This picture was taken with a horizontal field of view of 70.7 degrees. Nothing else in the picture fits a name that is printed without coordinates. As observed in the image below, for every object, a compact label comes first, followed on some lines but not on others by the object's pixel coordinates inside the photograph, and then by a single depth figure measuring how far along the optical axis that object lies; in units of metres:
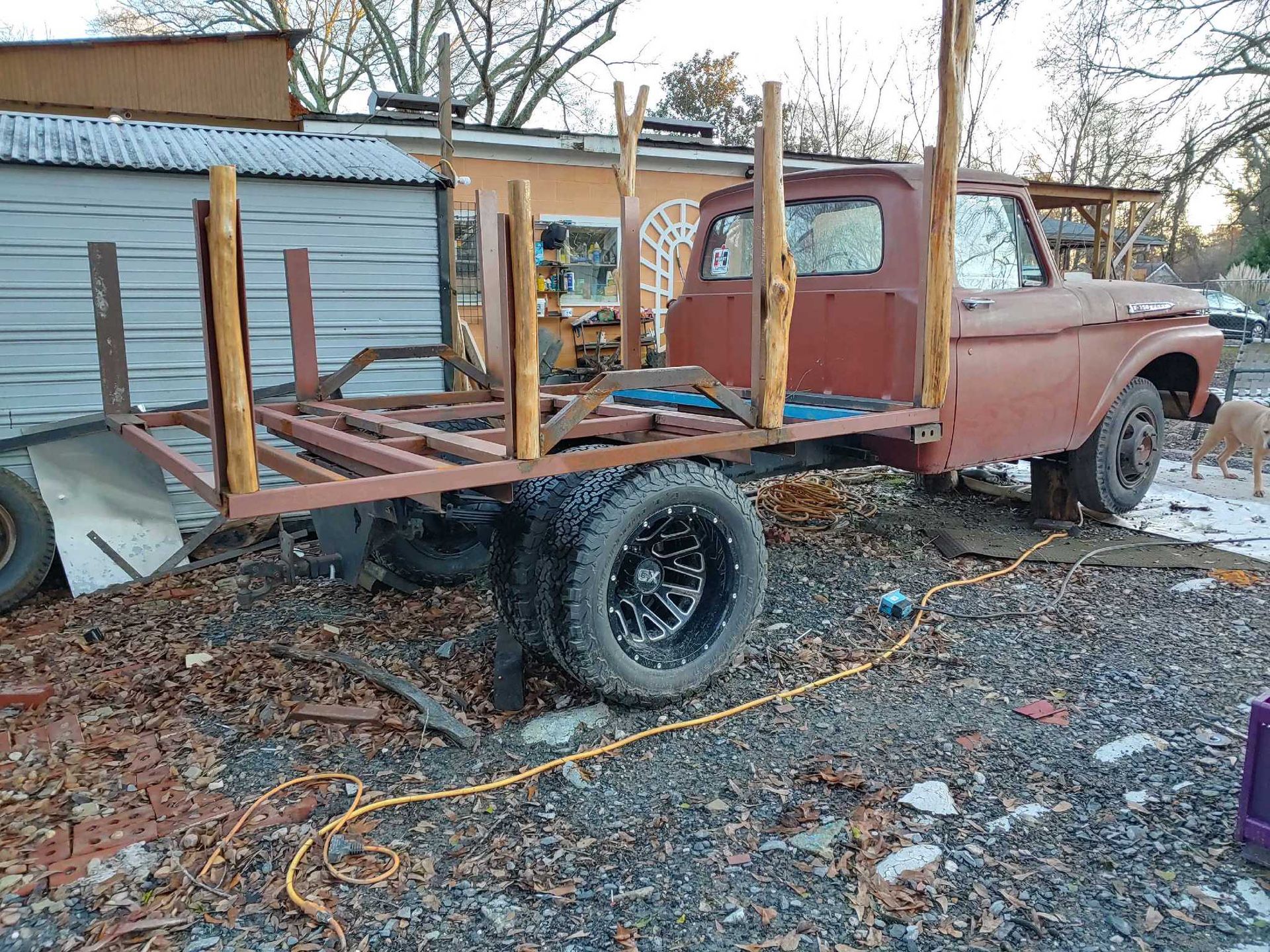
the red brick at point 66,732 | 3.25
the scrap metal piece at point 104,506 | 5.14
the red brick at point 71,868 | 2.46
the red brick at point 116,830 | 2.62
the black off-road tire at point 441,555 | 4.63
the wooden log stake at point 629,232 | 4.79
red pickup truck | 4.44
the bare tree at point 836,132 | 24.14
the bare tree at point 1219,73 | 16.39
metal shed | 5.70
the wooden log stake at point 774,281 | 3.31
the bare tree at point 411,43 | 18.92
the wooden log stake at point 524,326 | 2.72
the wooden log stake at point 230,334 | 2.41
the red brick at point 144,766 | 2.99
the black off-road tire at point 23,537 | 4.91
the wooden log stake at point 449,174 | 6.99
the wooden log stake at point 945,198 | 4.00
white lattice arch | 11.70
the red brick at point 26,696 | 3.51
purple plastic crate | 2.47
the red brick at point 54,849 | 2.55
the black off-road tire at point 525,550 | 3.27
